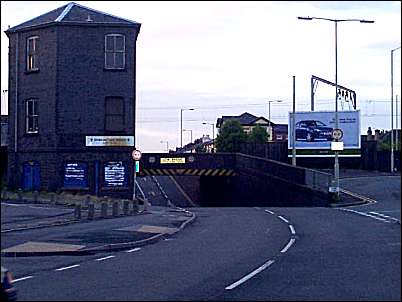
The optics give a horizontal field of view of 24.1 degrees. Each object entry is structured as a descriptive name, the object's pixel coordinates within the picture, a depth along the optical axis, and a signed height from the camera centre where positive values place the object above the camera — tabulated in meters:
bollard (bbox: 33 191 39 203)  48.94 -2.77
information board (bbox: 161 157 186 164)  64.44 -1.11
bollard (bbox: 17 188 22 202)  46.76 -2.62
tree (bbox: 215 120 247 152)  79.88 +0.55
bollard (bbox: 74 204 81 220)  35.31 -2.61
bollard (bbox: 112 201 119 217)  38.72 -2.74
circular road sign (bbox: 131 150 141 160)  45.12 -0.50
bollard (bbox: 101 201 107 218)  37.53 -2.67
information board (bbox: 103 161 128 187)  54.50 -1.77
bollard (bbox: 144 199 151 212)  44.91 -3.08
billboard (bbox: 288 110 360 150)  73.50 +1.19
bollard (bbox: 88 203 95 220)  35.72 -2.61
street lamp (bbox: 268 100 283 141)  105.39 +1.62
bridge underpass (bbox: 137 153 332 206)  55.00 -2.10
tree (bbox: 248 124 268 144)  86.22 +0.91
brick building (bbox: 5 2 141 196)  53.38 +2.41
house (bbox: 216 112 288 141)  106.94 +2.41
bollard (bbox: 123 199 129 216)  40.01 -2.79
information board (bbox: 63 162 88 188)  54.47 -1.79
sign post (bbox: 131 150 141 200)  45.12 -0.50
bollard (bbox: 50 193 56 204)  48.26 -2.90
